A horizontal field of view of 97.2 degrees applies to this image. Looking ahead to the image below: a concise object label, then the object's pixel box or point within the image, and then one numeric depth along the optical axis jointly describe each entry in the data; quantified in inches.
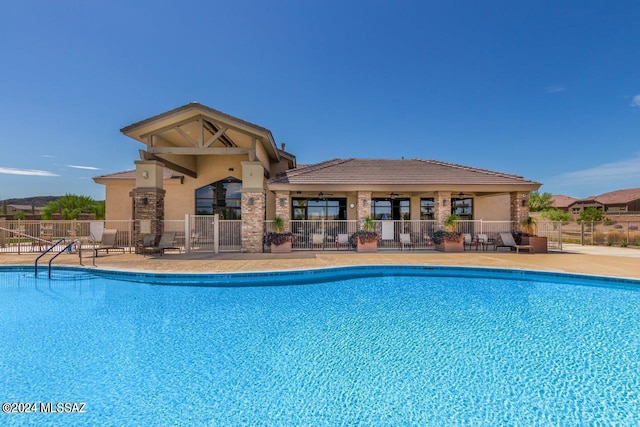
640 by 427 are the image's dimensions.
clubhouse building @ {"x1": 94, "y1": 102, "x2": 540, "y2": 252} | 538.9
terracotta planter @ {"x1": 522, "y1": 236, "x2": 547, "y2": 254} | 552.1
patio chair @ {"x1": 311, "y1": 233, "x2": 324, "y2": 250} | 584.1
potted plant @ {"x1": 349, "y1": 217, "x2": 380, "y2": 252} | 562.6
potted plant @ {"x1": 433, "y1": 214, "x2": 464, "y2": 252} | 567.5
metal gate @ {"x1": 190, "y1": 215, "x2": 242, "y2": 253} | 555.5
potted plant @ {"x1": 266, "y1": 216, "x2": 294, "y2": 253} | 544.4
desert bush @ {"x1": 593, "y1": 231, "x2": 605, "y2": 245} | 688.4
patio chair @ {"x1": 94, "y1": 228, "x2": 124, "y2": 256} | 540.7
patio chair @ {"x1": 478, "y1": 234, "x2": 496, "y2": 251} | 594.9
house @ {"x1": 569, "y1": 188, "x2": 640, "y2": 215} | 1654.8
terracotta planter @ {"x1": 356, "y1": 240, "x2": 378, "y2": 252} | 562.6
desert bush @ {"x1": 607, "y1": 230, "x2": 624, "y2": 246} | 655.6
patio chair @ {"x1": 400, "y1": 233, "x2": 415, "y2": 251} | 590.9
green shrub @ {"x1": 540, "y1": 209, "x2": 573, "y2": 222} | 977.9
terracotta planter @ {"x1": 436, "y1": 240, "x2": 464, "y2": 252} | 565.9
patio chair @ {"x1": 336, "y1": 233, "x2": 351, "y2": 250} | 589.0
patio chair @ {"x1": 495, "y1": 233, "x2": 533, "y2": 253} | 550.4
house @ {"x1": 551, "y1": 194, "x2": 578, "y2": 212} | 2091.5
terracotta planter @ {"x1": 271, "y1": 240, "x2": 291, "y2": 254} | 544.7
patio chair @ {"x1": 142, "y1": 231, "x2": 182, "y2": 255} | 524.1
